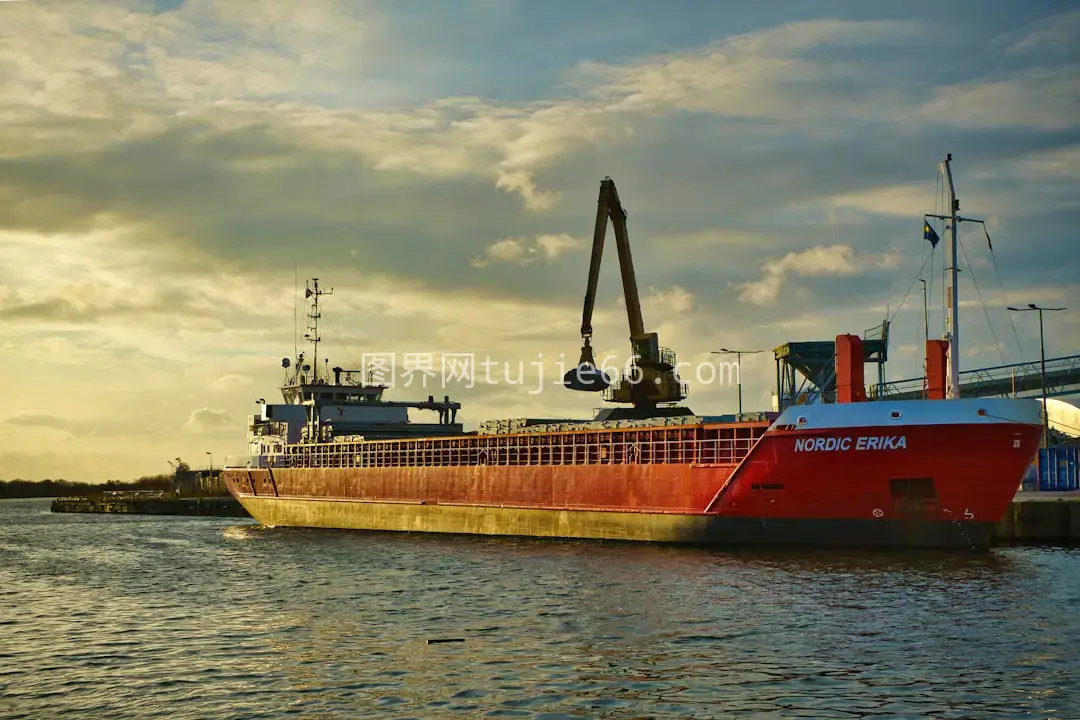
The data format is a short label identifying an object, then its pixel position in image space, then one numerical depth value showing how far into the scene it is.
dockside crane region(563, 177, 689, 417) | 54.16
